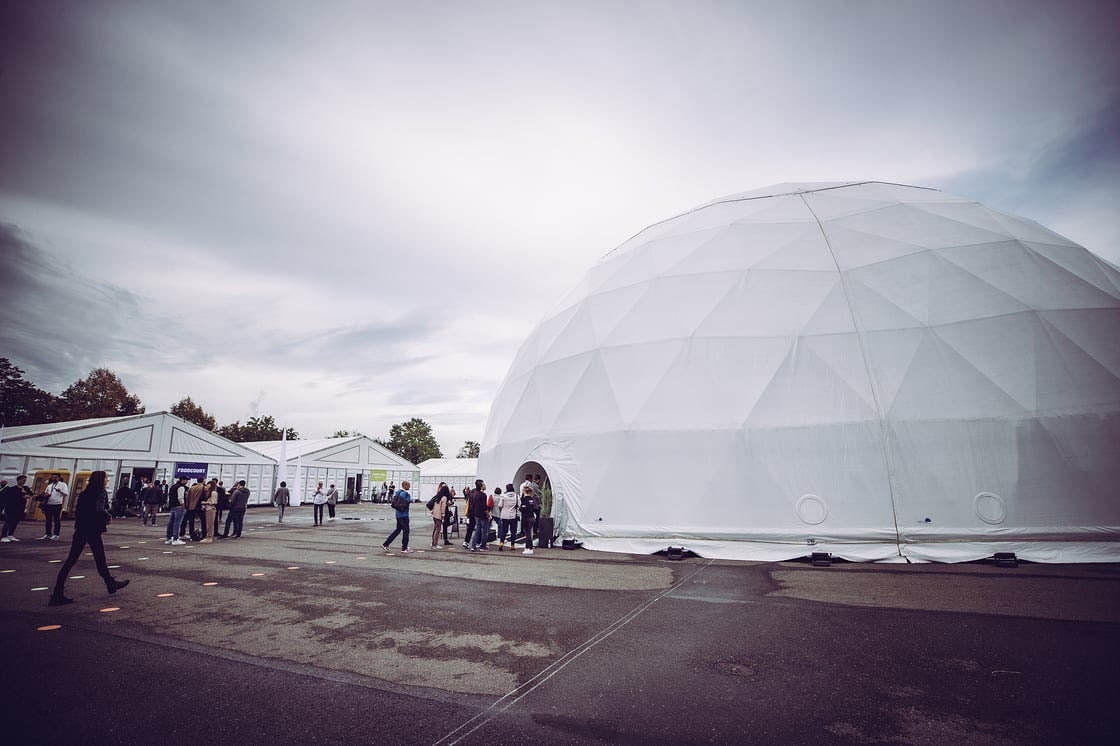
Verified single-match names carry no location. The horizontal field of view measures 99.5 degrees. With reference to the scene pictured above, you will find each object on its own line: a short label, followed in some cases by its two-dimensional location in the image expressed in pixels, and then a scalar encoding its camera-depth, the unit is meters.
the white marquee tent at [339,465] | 34.91
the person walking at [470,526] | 12.19
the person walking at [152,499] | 19.51
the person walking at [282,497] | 21.07
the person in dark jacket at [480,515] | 12.00
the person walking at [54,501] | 14.12
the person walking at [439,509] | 12.70
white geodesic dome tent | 9.49
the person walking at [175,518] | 12.96
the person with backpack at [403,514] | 11.50
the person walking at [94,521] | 6.66
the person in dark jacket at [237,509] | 14.67
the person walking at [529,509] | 12.41
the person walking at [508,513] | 12.33
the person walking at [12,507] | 13.55
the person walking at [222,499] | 16.39
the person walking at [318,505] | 19.52
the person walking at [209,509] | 14.08
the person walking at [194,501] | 14.03
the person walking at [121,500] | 23.27
